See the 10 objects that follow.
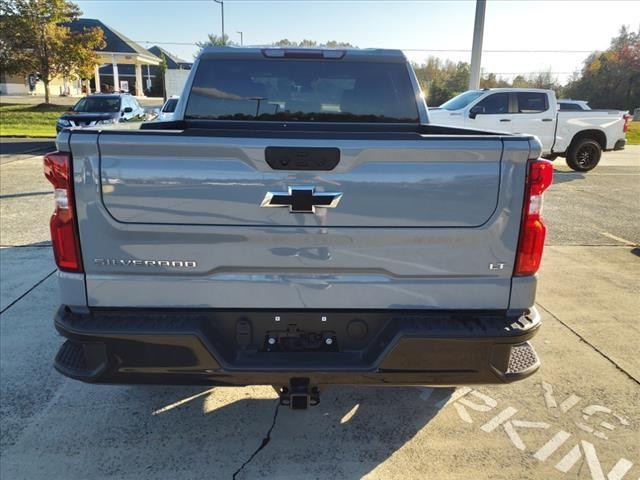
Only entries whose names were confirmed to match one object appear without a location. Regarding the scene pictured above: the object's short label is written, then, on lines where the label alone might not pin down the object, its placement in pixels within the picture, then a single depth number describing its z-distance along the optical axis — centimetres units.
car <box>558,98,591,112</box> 1898
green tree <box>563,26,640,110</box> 4478
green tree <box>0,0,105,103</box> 2789
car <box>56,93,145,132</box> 1666
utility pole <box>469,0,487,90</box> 1373
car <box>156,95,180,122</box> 1606
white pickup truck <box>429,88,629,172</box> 1383
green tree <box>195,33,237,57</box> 5581
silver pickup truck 218
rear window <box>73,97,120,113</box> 1775
